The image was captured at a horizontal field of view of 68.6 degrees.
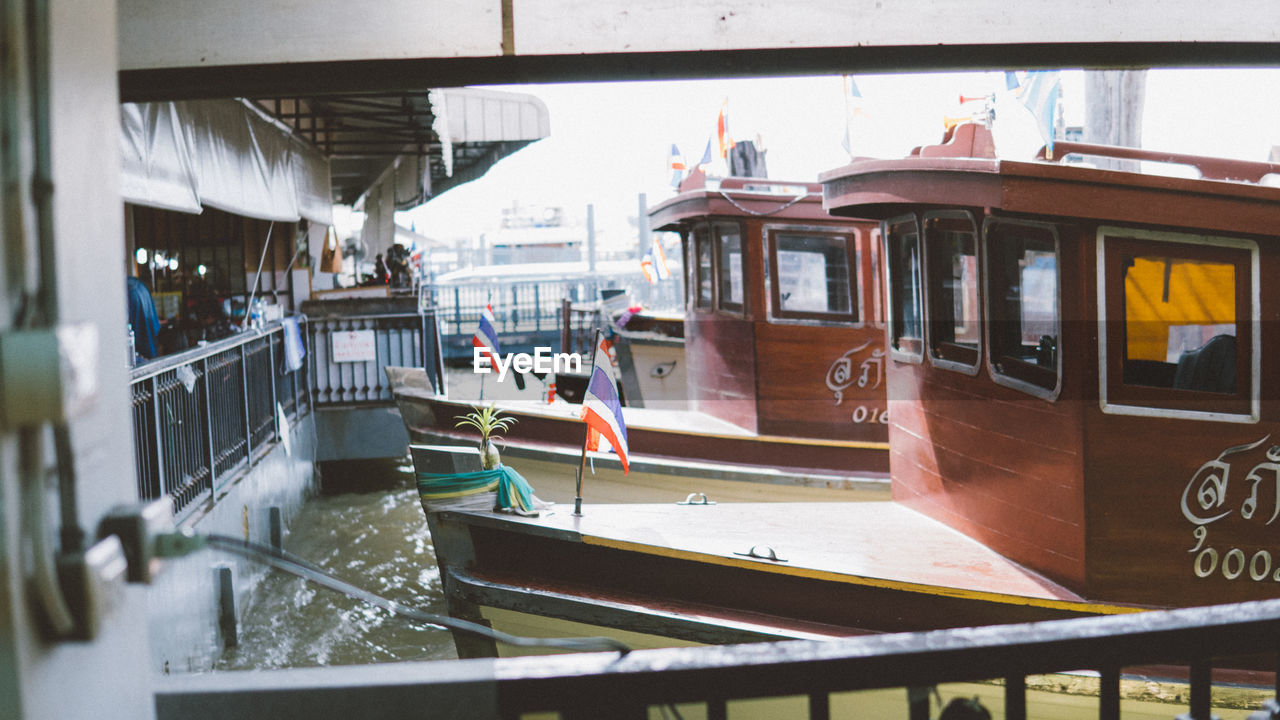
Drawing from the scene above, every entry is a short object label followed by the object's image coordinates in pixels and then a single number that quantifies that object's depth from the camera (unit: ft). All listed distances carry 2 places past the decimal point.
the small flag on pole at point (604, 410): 18.65
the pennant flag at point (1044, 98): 18.58
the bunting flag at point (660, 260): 52.49
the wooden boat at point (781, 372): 26.86
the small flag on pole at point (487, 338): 31.01
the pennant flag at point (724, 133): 39.92
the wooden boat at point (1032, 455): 13.69
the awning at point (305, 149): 19.79
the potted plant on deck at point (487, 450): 18.61
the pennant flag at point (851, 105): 31.91
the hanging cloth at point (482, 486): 17.84
